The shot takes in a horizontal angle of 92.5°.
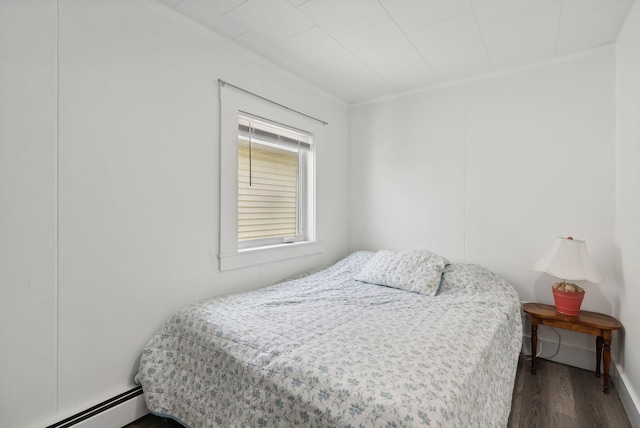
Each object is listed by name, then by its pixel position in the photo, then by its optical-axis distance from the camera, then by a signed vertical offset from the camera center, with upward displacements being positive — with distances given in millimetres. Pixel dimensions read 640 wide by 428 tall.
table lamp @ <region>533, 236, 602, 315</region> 2053 -381
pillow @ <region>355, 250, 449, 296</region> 2314 -467
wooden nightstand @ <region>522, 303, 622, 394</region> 1959 -742
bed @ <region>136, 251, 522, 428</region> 1067 -618
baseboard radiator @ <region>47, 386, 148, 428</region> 1502 -1055
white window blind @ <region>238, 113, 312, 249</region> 2441 +263
